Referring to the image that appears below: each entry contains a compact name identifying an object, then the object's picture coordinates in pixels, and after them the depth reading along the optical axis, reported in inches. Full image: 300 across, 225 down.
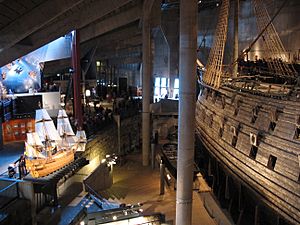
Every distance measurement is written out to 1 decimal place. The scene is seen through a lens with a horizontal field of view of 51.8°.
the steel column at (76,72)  735.7
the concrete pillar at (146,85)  714.2
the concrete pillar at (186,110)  347.6
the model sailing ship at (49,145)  466.6
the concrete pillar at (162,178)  530.0
